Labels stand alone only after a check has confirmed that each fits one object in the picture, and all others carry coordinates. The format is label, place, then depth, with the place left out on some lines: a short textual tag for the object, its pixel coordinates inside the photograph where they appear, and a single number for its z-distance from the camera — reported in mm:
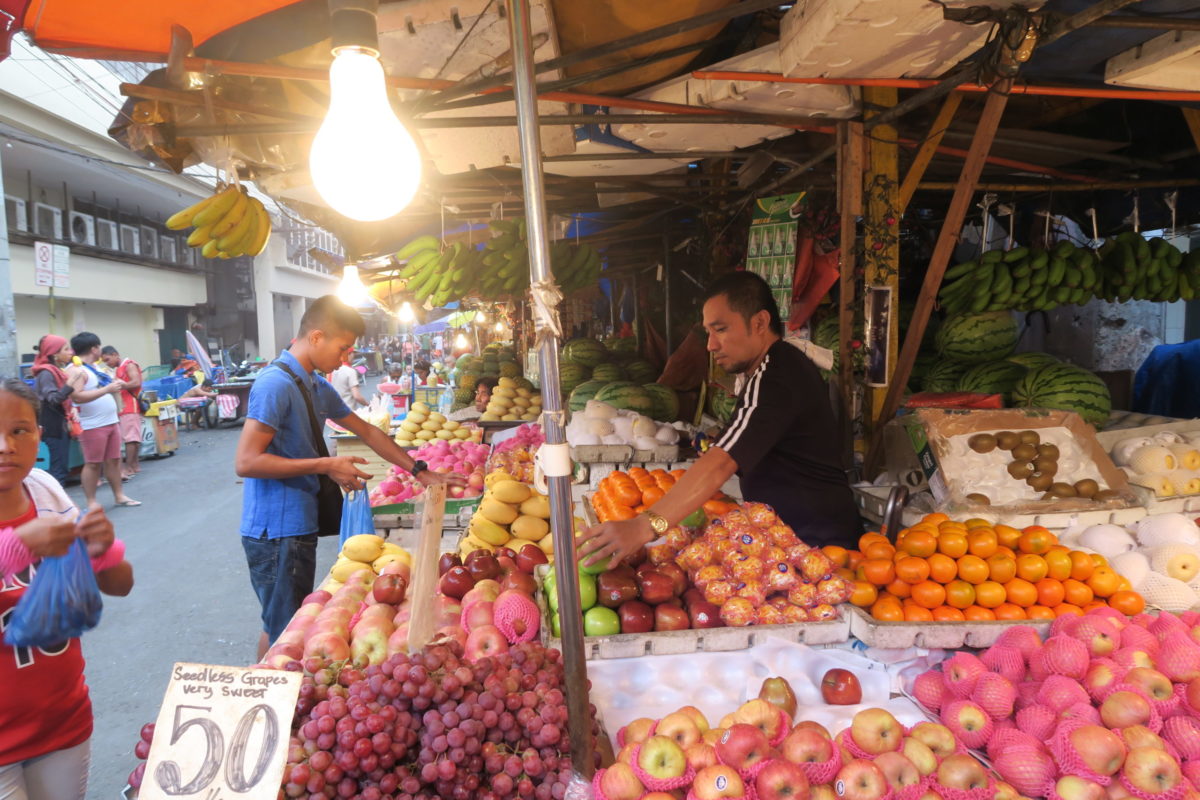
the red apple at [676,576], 2223
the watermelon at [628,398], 5586
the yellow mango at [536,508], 3260
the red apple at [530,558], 2605
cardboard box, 3100
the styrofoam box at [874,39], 2070
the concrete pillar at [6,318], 7594
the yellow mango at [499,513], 3188
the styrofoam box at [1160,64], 2391
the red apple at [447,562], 2604
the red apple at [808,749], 1431
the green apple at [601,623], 2023
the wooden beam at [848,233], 3369
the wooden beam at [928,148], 3123
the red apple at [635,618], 2043
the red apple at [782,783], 1328
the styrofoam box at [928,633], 2012
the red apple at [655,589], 2133
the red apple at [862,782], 1343
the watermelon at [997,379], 4332
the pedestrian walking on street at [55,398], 8359
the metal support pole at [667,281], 6887
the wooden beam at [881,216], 3426
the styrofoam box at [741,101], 2736
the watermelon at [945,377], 4591
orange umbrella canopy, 2131
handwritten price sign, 1381
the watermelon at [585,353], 7743
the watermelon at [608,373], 6855
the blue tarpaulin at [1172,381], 6211
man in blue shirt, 3236
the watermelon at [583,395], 5973
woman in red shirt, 1819
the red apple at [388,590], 2445
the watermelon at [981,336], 4457
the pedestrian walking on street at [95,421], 8180
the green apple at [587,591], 2092
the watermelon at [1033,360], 4426
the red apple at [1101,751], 1427
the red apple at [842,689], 1843
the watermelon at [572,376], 7220
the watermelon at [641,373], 7164
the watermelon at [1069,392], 3943
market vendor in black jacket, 2451
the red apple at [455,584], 2424
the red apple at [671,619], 2076
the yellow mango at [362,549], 3111
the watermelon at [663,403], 5891
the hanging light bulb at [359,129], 1560
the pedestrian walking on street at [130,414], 9547
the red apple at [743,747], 1393
